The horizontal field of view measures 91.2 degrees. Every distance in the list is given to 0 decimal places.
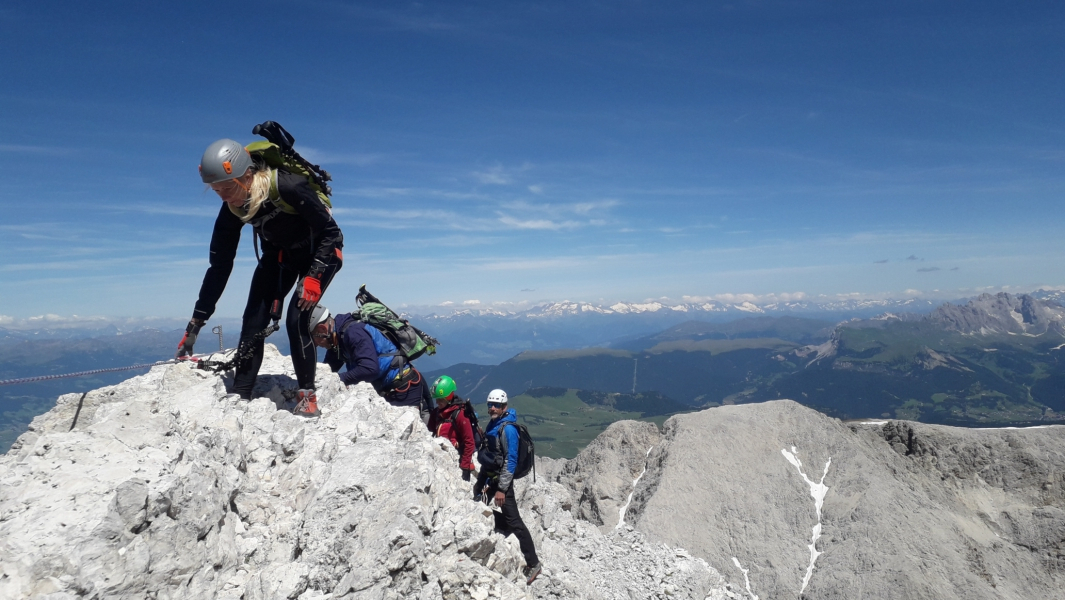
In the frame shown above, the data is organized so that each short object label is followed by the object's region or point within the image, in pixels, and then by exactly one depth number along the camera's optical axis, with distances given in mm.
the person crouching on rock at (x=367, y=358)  9953
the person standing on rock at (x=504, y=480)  9945
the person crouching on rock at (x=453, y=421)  10969
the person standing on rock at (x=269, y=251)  6957
